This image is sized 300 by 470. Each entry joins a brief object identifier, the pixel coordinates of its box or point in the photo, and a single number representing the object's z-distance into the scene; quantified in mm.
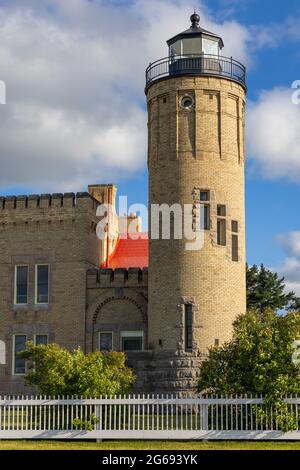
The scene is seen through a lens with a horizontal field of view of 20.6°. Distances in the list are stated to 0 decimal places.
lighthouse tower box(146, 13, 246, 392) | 33125
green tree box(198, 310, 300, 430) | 22344
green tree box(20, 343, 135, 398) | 23547
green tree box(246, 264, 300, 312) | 52625
